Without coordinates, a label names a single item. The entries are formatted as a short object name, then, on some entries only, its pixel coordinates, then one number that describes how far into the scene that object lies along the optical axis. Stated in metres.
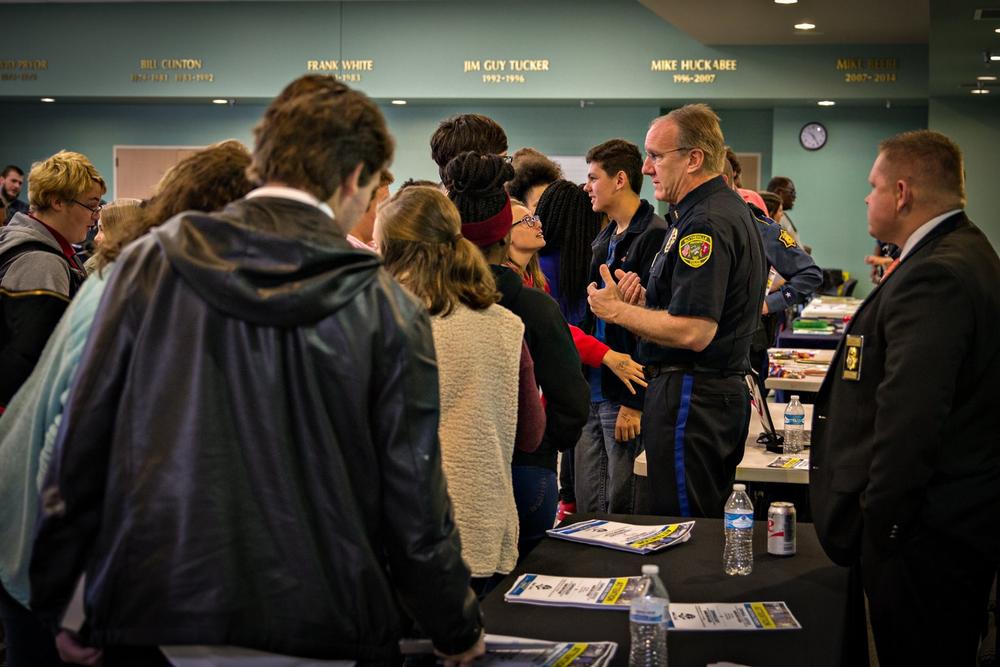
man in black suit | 2.23
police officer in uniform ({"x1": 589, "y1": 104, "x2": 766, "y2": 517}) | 3.15
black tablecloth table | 1.88
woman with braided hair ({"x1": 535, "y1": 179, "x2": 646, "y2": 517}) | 4.03
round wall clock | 11.83
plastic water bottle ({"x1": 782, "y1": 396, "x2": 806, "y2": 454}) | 3.69
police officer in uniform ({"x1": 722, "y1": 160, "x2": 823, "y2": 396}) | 5.80
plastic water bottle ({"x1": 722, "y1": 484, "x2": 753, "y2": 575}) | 2.32
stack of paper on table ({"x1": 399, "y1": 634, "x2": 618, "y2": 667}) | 1.72
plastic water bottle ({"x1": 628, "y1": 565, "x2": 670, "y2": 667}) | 1.76
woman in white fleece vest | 2.18
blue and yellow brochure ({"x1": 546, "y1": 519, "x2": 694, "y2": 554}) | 2.45
